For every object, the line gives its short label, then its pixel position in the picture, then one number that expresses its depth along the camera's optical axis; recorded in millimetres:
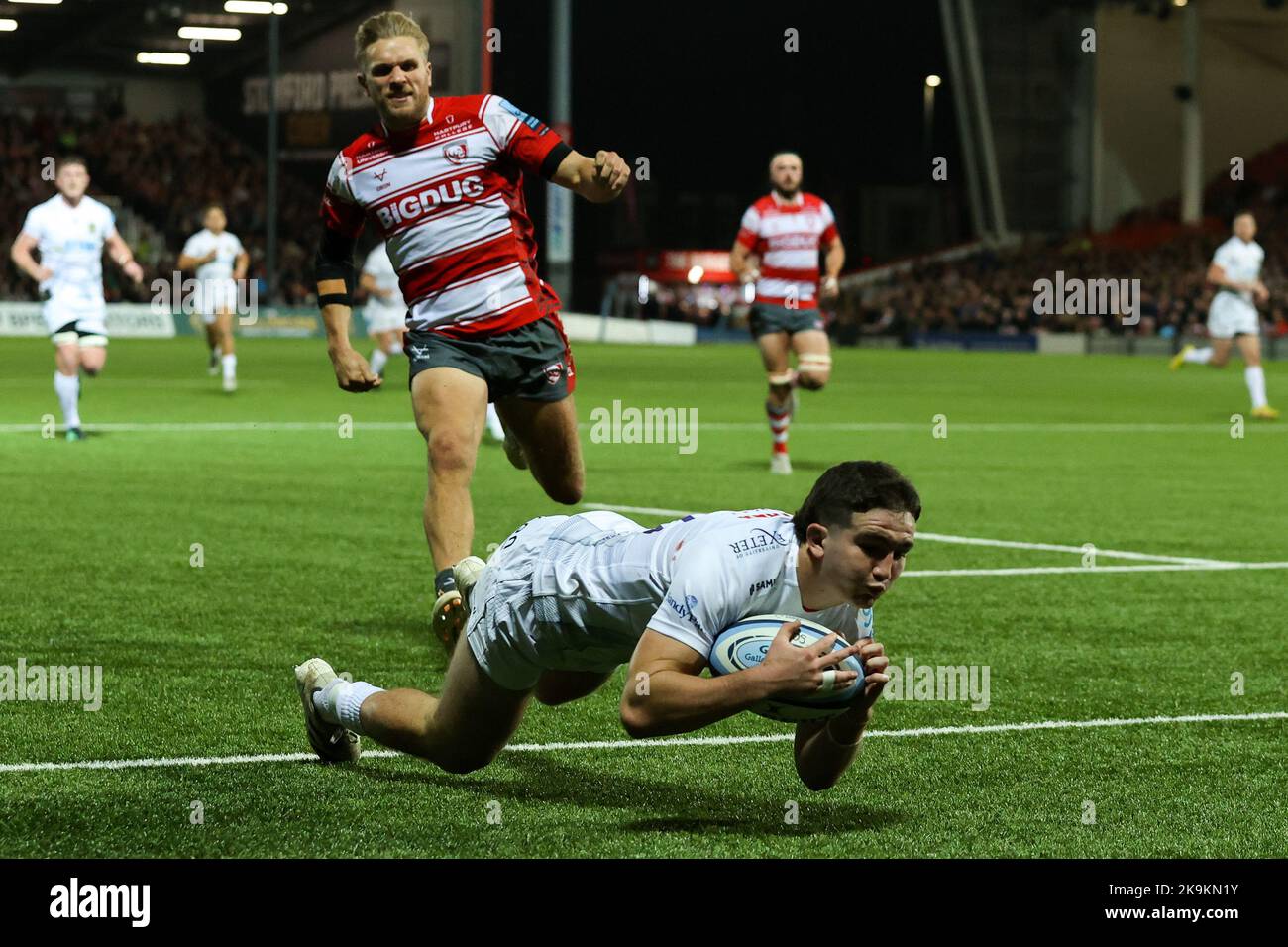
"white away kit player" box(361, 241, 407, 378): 26984
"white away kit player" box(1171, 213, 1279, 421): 23750
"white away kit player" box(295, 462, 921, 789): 4488
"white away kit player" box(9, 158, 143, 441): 17734
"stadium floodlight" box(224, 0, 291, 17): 56809
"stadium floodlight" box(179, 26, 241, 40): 59500
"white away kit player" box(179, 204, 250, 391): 26297
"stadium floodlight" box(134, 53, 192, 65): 62688
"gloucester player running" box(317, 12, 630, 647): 8070
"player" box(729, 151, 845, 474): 16781
